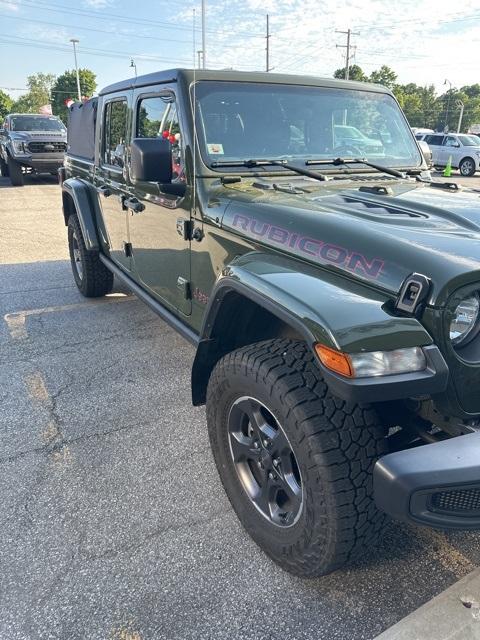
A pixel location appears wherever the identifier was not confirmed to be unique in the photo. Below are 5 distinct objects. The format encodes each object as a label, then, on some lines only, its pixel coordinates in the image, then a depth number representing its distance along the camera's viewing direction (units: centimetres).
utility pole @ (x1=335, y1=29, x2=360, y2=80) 5426
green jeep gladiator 155
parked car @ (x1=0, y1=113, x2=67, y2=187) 1445
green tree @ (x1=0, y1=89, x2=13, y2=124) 7472
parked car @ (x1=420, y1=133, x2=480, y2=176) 2066
